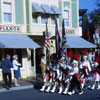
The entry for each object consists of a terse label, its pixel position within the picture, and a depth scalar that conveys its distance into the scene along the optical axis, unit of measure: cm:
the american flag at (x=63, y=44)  1575
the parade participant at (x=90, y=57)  2337
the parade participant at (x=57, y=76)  1322
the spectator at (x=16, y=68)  1580
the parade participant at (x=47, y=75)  1362
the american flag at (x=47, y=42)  1751
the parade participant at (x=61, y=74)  1298
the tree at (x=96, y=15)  2861
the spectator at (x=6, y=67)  1456
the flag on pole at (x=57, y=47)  1660
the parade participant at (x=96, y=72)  1411
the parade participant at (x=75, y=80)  1263
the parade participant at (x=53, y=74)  1334
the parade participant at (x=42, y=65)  1688
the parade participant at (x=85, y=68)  1427
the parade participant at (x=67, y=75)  1274
